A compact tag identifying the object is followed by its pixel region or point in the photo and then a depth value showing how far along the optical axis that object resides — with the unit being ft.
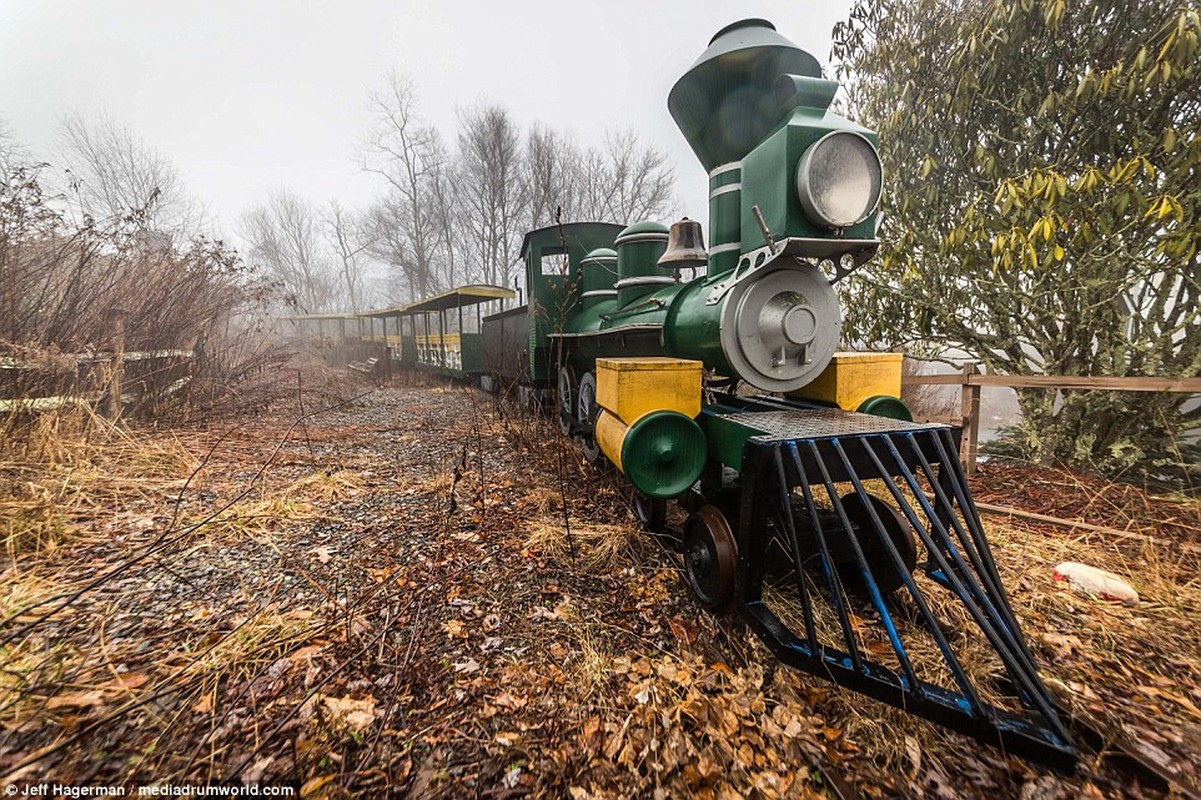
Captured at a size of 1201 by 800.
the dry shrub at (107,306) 13.00
